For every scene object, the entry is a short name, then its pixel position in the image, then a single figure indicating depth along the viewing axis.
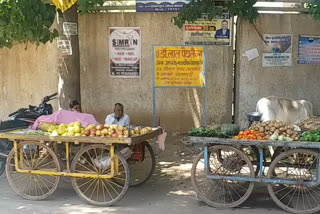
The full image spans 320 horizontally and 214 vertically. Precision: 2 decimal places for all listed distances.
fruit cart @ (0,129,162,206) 4.77
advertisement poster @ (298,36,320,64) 7.79
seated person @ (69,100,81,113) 6.13
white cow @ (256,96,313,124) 7.11
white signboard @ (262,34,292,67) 7.80
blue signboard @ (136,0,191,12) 7.76
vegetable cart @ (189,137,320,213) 4.58
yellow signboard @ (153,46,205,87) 7.12
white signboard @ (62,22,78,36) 6.33
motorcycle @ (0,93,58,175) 5.86
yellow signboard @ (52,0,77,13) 5.63
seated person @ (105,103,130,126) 5.90
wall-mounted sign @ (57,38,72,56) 6.37
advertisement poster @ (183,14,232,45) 7.75
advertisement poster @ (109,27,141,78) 8.01
